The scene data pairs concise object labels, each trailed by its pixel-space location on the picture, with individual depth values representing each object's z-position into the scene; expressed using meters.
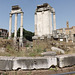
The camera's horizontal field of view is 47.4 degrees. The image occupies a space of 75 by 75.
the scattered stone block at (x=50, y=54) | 3.25
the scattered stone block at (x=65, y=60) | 3.13
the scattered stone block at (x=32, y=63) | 2.87
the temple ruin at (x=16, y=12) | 21.57
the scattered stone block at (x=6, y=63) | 2.83
